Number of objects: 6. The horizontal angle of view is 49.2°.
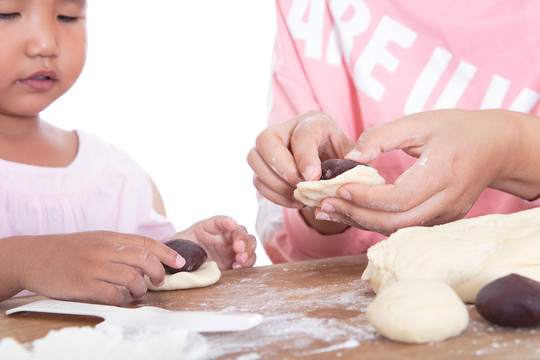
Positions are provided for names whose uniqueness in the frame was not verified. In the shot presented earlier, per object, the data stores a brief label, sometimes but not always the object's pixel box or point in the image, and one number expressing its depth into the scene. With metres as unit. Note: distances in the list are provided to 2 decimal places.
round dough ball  0.59
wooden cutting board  0.57
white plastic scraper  0.66
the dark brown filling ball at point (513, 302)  0.59
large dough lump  0.74
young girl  0.88
